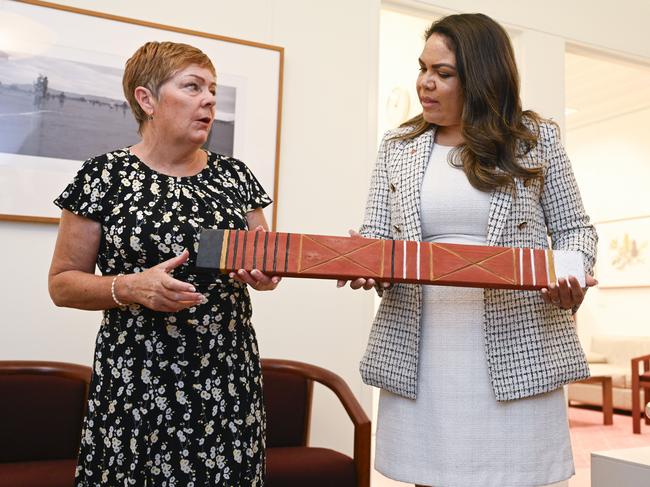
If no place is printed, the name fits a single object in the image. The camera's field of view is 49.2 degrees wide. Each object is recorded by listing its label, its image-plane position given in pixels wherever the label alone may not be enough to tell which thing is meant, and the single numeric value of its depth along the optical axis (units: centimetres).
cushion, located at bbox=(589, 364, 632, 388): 733
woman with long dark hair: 154
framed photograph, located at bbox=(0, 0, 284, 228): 274
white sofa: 743
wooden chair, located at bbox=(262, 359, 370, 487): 254
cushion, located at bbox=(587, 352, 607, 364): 828
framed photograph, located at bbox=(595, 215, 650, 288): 828
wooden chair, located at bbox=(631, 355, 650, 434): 628
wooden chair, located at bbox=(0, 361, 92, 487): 258
